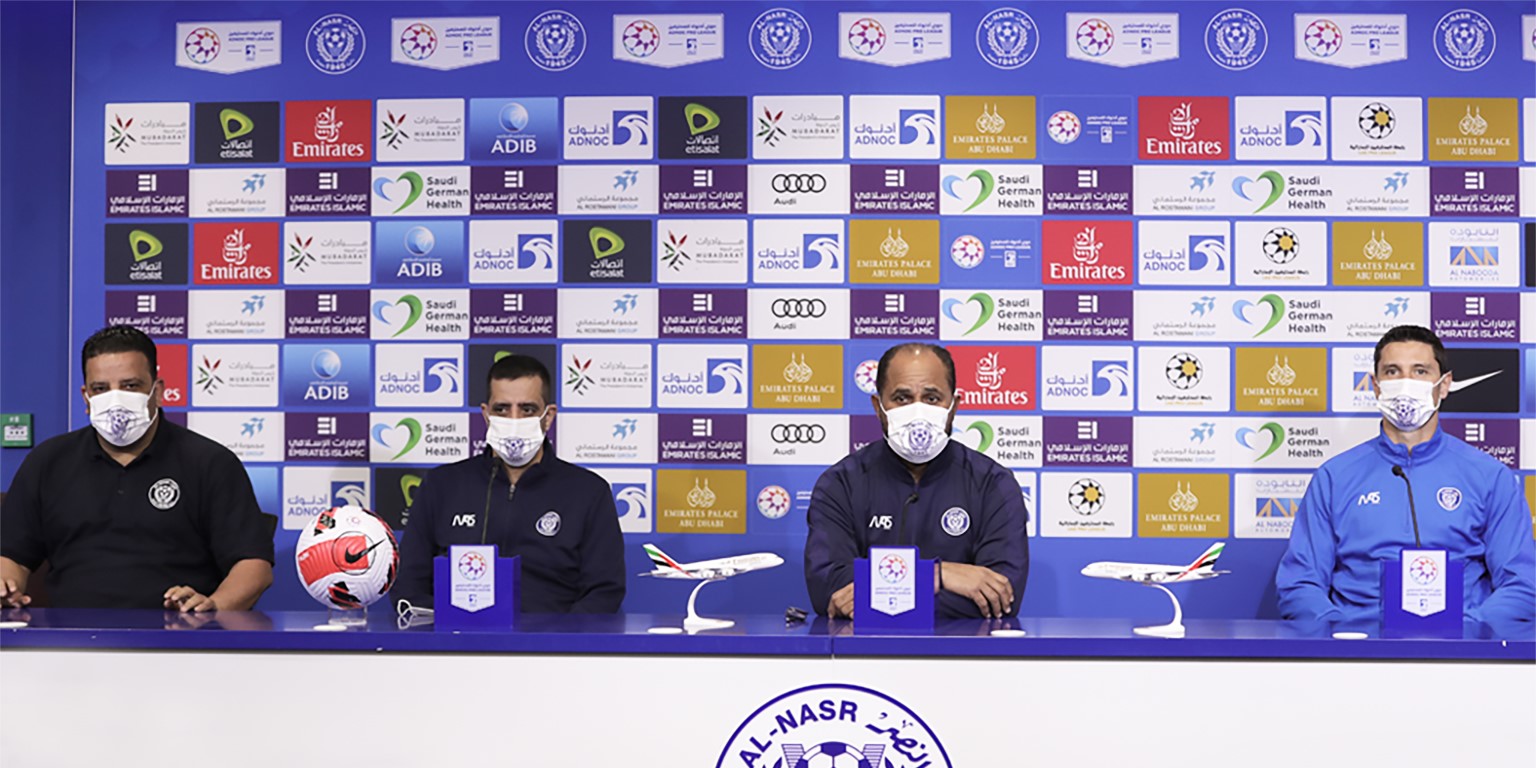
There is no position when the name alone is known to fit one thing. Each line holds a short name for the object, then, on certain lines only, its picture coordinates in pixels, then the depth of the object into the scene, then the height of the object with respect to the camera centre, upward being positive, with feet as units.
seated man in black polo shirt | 10.71 -1.17
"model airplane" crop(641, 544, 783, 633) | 8.47 -1.25
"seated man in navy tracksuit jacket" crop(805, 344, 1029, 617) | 9.79 -0.91
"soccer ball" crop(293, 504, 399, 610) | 8.40 -1.20
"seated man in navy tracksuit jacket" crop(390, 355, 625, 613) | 10.89 -1.16
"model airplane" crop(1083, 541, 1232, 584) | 8.14 -1.23
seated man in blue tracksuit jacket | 10.41 -1.05
